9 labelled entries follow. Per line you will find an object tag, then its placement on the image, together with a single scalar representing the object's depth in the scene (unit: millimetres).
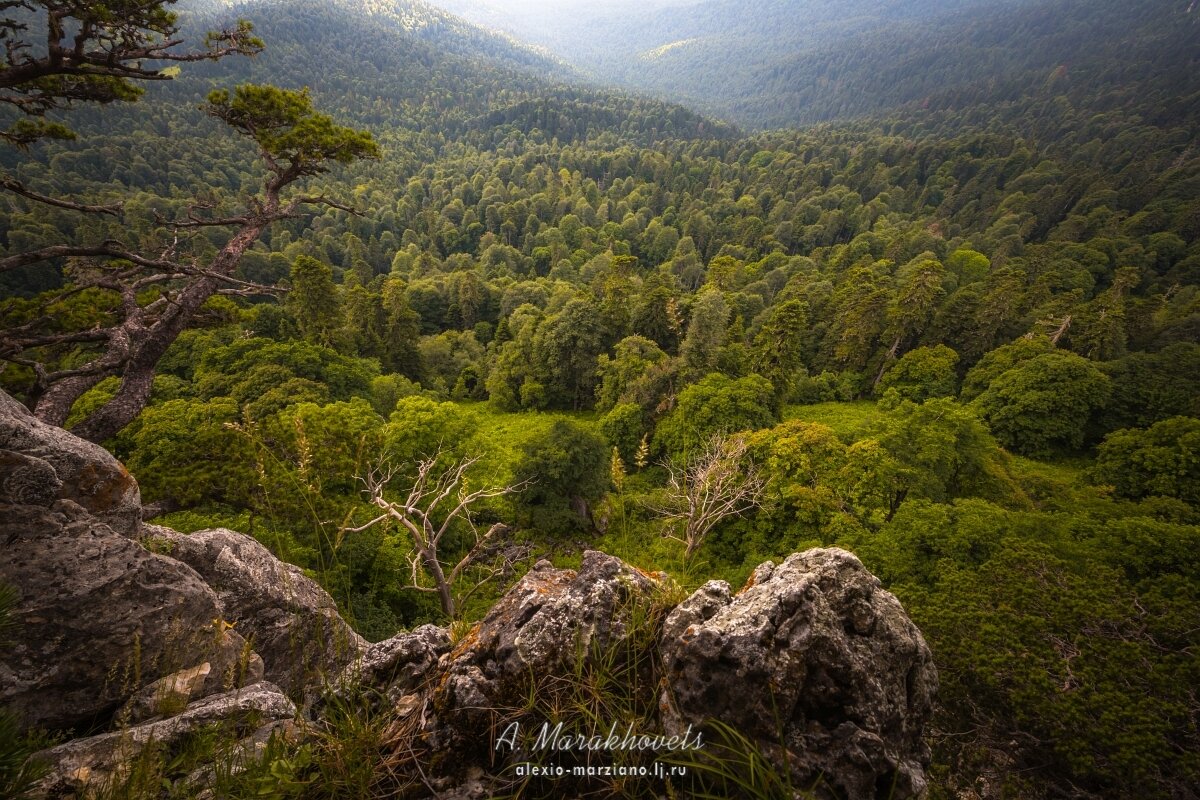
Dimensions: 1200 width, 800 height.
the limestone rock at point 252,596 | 6531
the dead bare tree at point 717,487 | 15914
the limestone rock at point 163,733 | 3154
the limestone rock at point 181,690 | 4031
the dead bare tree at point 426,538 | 9453
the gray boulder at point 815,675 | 3434
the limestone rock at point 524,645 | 3662
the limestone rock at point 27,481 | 4398
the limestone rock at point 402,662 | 4445
